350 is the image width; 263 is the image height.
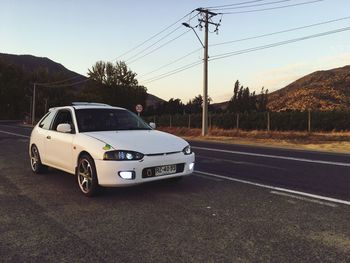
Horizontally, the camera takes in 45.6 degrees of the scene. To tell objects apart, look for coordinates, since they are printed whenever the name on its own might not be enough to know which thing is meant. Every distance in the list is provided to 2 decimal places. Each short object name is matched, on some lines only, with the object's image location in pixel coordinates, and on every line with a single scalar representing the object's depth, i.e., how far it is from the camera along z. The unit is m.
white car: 6.40
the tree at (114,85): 83.12
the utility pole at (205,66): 32.03
